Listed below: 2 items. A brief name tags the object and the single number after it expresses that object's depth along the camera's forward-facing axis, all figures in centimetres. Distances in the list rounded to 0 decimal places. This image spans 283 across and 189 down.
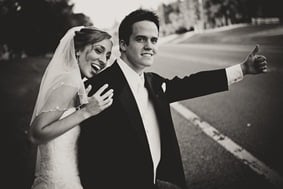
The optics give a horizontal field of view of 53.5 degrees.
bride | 184
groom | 193
